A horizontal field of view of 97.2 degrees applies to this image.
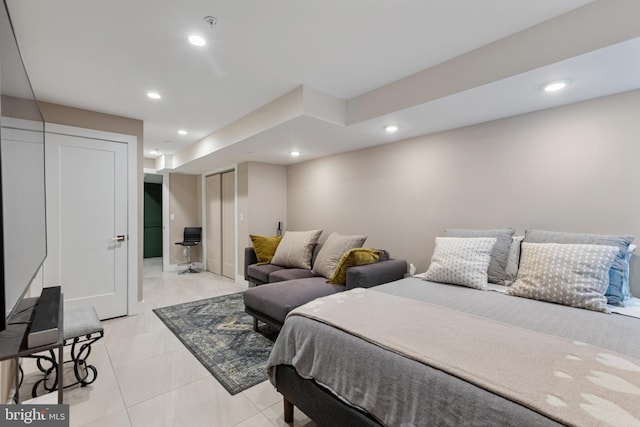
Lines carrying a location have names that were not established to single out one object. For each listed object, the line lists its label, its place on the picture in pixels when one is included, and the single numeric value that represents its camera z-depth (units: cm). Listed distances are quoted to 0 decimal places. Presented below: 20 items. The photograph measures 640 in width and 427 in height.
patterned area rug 221
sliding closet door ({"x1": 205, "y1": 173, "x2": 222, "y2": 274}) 570
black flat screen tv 88
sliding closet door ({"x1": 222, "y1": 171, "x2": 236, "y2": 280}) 520
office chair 611
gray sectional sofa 256
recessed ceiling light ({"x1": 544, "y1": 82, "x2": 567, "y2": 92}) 196
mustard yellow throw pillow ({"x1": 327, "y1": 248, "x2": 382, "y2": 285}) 288
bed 89
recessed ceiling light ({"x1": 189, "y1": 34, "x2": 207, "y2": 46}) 190
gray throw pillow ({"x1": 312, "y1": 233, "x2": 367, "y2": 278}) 336
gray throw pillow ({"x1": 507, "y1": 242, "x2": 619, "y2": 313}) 175
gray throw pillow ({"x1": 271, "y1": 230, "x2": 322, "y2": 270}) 387
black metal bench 194
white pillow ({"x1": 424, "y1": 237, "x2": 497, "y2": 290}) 225
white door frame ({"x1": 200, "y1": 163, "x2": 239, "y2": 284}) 504
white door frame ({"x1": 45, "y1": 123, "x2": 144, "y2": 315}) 346
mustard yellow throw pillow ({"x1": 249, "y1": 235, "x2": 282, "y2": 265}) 427
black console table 114
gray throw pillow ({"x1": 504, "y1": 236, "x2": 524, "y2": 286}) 228
